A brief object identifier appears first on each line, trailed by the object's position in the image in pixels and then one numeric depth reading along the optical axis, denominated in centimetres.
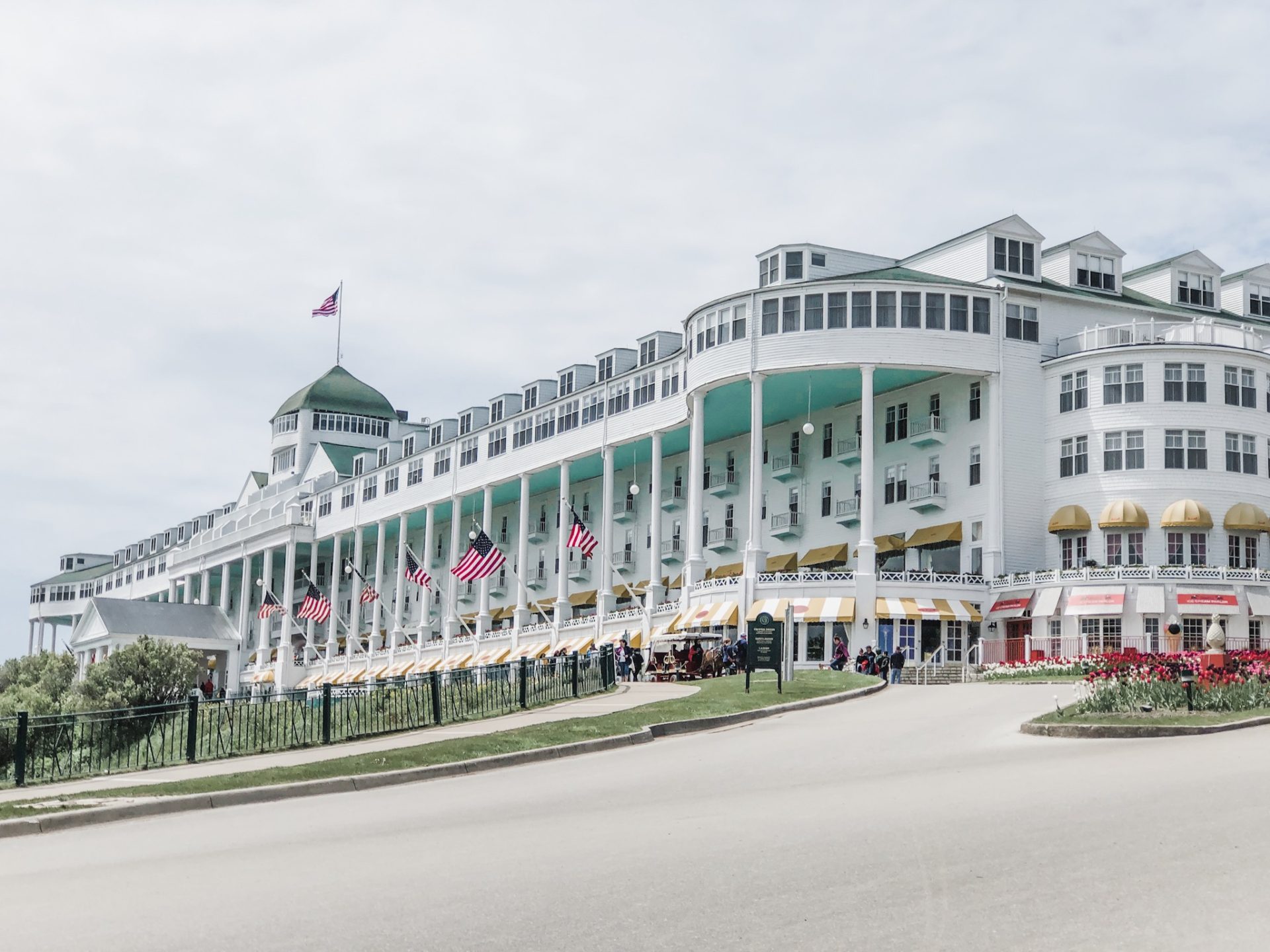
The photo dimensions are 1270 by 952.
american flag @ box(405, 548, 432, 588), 6166
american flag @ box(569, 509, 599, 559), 5388
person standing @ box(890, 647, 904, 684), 4703
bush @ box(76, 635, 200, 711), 4066
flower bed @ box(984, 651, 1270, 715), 2456
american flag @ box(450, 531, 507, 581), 5509
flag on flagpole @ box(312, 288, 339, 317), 10425
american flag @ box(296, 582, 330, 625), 7469
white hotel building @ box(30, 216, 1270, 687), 5481
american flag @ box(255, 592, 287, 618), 8569
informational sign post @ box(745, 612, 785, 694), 3334
